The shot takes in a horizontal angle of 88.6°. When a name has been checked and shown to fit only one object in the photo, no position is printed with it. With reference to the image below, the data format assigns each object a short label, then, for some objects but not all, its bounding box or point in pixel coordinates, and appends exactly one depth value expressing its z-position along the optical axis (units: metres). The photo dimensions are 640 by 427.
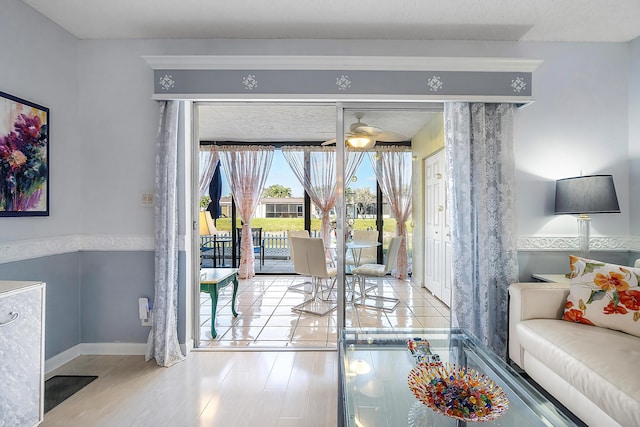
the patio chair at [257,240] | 6.00
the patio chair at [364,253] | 2.86
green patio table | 3.01
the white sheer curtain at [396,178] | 2.91
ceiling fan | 2.82
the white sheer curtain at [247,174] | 5.71
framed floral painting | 2.11
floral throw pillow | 1.90
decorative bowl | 1.21
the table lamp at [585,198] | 2.28
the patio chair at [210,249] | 6.09
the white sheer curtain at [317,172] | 5.70
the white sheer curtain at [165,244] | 2.54
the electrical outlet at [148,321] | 2.68
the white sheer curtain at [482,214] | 2.60
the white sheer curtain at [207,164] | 5.79
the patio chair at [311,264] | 3.73
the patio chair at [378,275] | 2.90
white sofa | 1.44
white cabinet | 1.55
